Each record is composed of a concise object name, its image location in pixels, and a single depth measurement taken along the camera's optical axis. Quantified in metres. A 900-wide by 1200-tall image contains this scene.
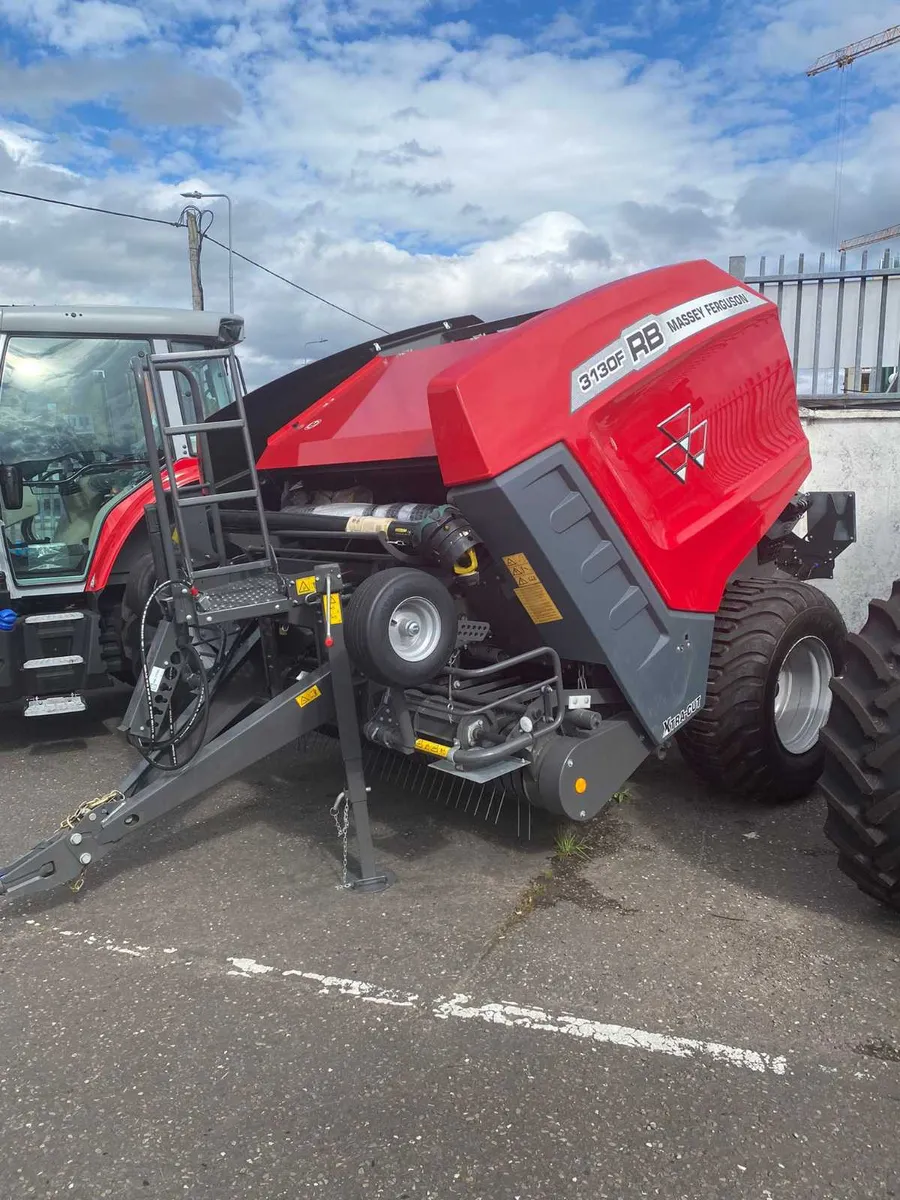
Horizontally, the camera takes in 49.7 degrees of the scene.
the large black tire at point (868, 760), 2.96
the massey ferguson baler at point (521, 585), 3.33
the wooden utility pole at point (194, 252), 17.42
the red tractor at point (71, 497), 5.25
